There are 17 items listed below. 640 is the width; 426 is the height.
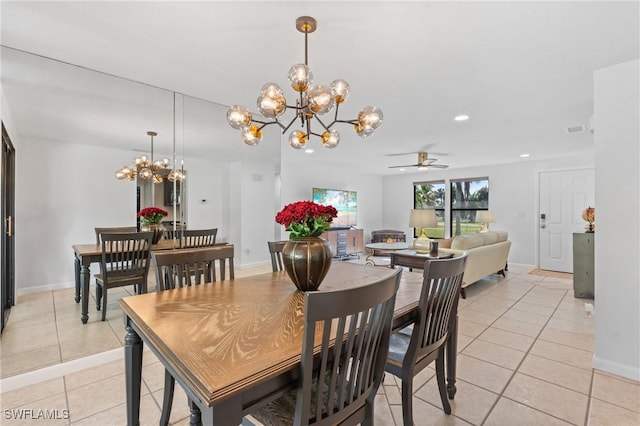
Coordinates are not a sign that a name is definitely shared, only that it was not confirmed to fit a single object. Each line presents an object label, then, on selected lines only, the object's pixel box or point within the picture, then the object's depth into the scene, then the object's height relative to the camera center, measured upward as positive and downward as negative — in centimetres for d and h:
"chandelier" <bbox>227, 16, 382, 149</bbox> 163 +63
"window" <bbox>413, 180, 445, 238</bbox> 772 +34
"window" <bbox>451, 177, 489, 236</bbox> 703 +23
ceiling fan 532 +96
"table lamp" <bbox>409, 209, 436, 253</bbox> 411 -12
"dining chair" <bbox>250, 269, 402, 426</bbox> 87 -51
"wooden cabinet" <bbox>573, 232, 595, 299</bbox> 393 -72
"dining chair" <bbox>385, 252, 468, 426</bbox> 138 -61
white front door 558 +2
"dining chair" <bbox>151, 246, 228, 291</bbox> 170 -33
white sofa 407 -58
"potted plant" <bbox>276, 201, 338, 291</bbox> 149 -17
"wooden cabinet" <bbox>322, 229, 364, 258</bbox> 706 -75
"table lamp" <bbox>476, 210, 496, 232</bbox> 628 -14
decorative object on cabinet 402 -7
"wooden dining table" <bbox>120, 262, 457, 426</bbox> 80 -44
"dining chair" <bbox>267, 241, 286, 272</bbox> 234 -34
